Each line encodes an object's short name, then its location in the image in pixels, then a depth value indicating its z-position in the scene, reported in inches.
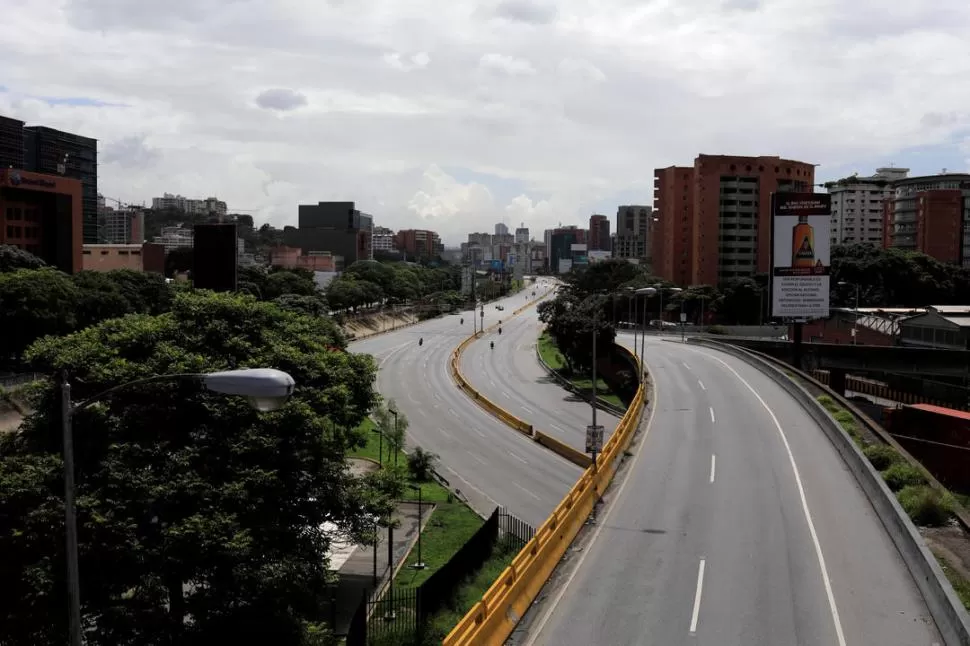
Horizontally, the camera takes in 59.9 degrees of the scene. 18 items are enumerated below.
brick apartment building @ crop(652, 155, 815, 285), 5123.0
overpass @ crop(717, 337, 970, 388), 2508.6
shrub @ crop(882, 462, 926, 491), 1035.9
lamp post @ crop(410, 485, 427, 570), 1186.0
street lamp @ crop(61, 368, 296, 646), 332.5
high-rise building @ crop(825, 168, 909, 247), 7204.7
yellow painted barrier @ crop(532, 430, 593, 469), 1920.2
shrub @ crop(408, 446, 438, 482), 1681.8
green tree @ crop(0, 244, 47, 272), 2842.0
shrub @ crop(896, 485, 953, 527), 886.4
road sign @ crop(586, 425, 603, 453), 1131.9
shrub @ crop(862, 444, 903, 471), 1146.7
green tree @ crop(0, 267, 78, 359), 2164.1
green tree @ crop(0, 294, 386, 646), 708.7
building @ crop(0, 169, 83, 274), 3289.9
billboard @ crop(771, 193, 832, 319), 2207.2
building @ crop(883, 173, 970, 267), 5861.2
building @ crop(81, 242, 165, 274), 4562.0
